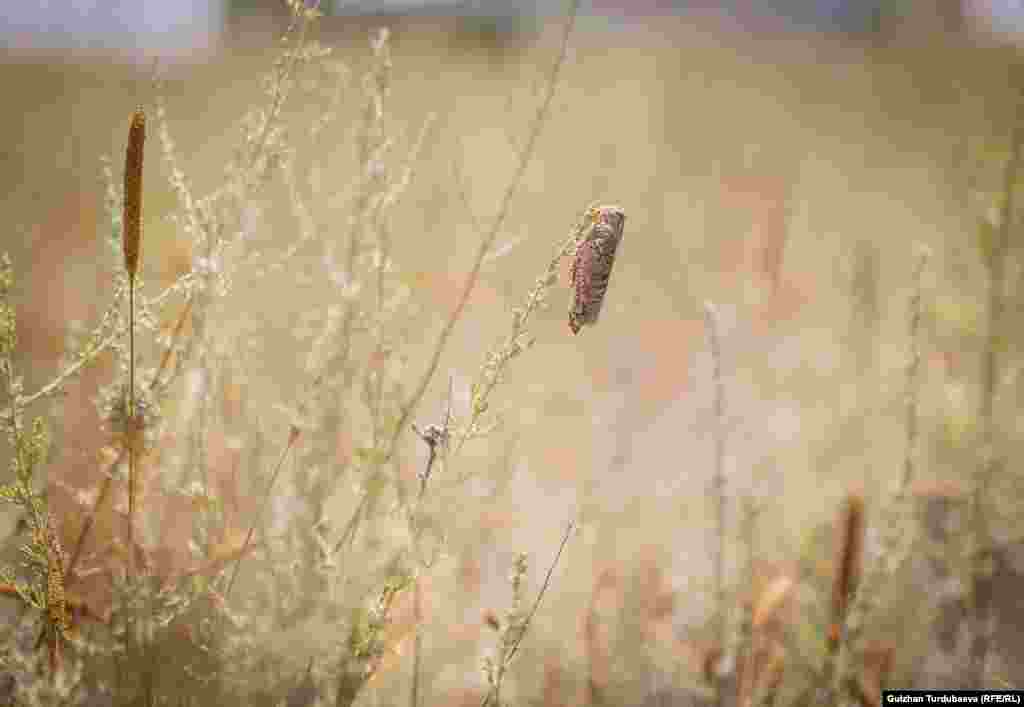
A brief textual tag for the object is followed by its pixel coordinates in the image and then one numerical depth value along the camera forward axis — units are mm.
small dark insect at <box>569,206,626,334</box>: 594
